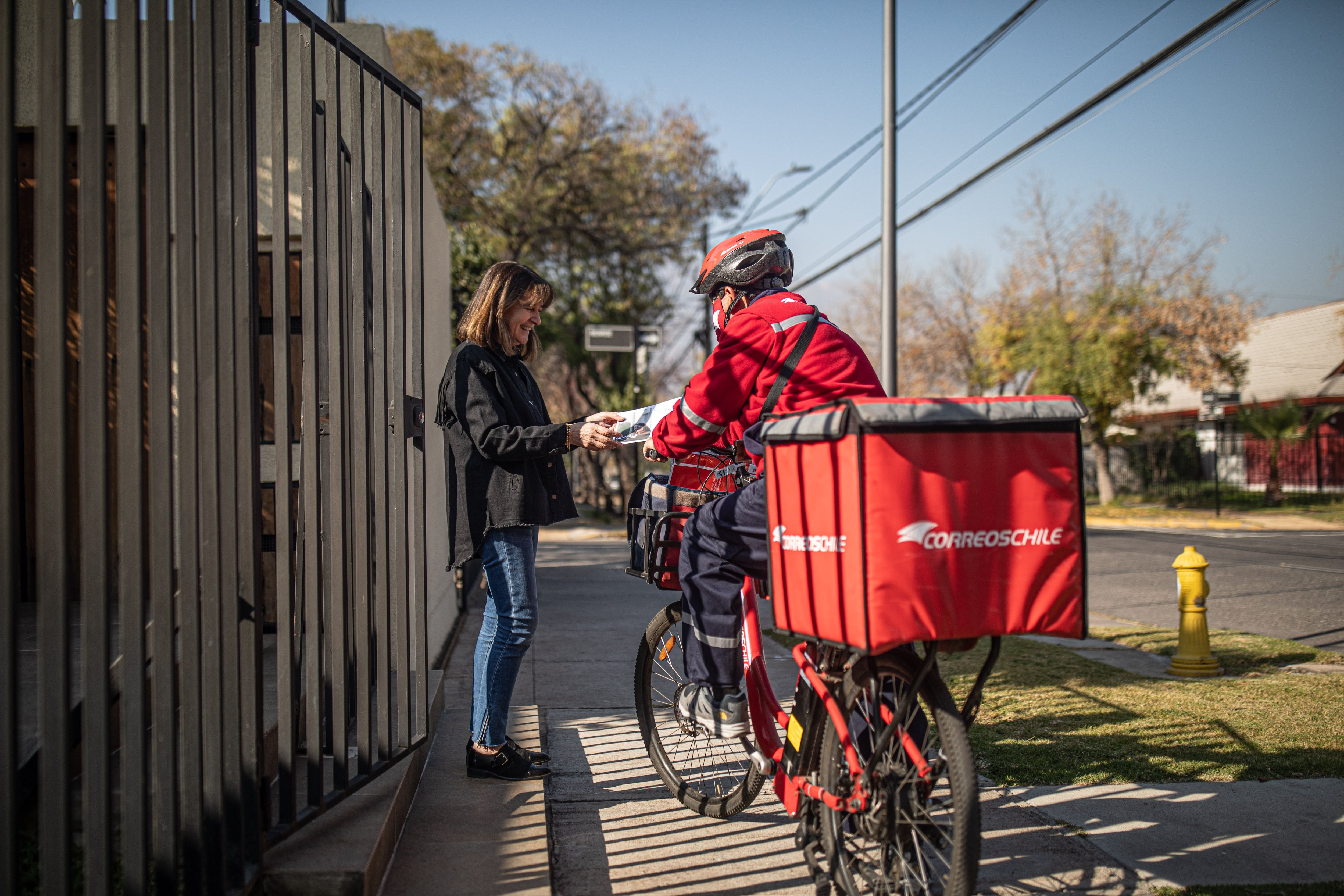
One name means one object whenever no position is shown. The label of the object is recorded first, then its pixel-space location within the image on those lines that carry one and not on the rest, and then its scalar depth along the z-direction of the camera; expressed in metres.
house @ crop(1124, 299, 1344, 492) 27.12
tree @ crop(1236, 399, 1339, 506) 24.50
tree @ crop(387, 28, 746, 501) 18.36
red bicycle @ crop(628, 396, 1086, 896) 2.17
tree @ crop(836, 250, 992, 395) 35.12
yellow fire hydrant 5.79
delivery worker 2.80
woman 3.41
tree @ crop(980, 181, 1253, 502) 24.98
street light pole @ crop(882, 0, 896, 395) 8.56
